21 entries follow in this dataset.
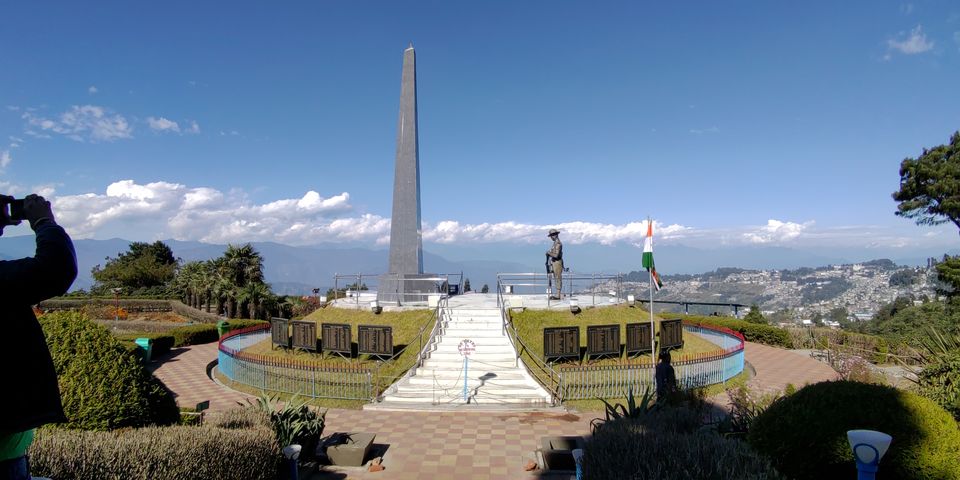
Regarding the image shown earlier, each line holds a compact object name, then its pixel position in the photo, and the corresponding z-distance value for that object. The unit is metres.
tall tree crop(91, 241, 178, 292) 49.56
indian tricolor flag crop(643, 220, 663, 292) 14.95
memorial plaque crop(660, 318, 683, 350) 18.44
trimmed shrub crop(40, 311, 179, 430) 5.75
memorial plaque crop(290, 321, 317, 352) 18.39
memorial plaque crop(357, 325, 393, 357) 16.88
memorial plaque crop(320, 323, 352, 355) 17.61
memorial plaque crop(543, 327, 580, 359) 16.34
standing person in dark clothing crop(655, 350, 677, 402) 11.37
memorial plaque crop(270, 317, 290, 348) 19.26
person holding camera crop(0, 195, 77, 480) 2.68
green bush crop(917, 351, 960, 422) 7.56
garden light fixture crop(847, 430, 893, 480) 4.28
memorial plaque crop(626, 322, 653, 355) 17.44
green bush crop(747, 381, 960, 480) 5.43
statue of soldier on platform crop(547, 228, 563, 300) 20.83
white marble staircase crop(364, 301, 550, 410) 14.21
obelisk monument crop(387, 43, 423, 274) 23.14
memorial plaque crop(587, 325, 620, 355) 16.78
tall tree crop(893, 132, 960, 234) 27.31
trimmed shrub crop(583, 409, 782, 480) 4.67
